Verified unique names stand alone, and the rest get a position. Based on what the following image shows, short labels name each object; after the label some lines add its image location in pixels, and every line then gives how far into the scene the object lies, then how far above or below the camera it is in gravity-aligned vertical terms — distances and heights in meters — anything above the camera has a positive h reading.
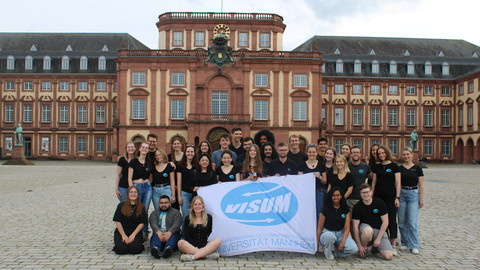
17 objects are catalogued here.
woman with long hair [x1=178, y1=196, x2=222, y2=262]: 8.27 -1.68
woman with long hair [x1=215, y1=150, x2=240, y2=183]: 9.24 -0.63
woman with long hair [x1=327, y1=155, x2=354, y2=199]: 8.92 -0.71
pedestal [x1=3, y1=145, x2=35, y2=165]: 42.91 -1.93
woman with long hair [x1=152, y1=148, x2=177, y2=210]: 9.46 -0.77
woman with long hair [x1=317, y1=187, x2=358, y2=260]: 8.45 -1.53
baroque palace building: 46.59 +5.07
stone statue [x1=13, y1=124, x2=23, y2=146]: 44.74 +0.23
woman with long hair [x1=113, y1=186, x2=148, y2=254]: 8.56 -1.53
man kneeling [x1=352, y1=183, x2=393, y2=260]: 8.54 -1.48
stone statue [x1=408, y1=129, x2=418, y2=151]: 45.47 +0.13
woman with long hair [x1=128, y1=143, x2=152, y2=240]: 9.57 -0.74
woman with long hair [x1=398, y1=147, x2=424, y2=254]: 9.20 -1.07
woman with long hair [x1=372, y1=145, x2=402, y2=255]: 9.13 -0.86
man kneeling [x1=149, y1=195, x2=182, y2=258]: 8.34 -1.60
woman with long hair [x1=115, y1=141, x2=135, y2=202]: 9.75 -0.66
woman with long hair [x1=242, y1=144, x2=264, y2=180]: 9.09 -0.49
